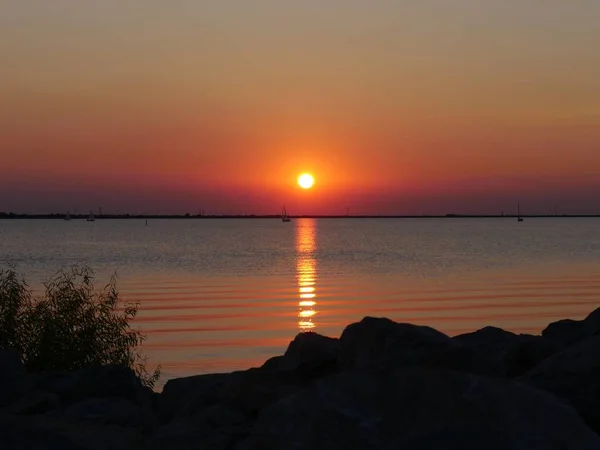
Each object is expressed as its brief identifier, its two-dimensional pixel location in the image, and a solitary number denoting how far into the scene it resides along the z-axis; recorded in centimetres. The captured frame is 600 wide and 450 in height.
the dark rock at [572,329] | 1340
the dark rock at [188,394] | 1064
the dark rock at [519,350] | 1206
